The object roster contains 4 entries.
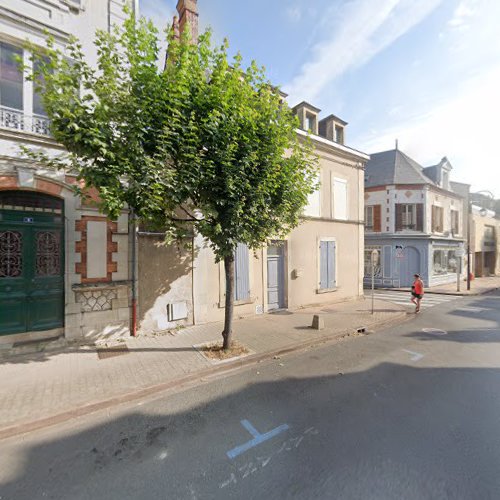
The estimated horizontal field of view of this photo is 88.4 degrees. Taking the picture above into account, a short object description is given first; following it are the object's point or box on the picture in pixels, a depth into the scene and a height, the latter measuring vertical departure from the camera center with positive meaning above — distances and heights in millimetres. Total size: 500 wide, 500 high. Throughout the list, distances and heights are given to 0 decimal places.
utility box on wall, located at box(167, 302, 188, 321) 7234 -1714
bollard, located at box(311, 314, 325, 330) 7551 -2140
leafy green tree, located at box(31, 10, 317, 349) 4328 +2102
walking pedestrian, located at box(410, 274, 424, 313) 10088 -1567
